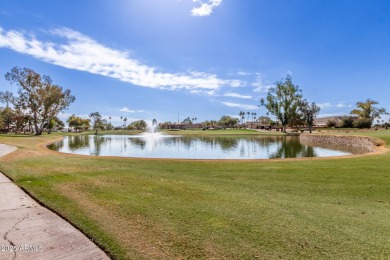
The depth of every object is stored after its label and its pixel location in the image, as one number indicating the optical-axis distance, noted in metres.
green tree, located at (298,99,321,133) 73.94
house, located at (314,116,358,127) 140.90
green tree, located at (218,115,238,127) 161.15
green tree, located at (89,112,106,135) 106.56
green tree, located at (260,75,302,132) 71.94
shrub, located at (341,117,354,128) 78.06
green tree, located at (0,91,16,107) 52.91
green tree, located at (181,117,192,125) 198.75
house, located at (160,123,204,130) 168.62
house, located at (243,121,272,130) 178.29
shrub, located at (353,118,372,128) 71.38
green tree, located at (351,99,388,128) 92.06
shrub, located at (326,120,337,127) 89.91
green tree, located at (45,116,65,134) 122.82
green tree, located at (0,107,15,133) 75.59
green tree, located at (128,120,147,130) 151.62
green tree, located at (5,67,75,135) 50.06
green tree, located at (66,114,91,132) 115.37
